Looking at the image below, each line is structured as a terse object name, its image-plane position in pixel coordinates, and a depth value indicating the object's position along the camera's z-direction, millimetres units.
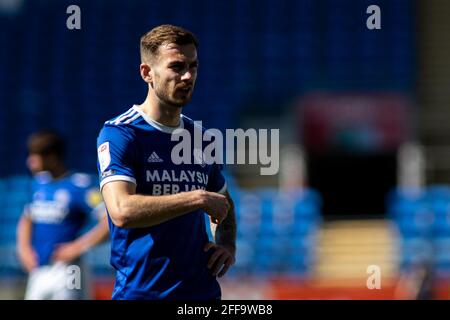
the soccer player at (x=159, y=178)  7676
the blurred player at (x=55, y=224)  14422
